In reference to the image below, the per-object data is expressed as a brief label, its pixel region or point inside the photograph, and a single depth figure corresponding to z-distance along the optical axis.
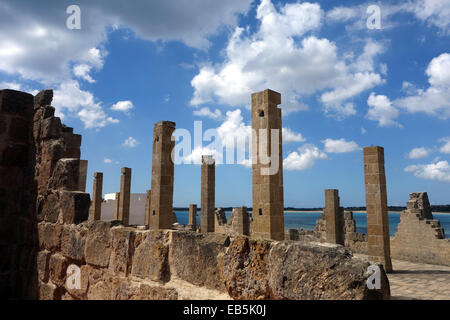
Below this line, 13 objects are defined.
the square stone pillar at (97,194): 18.09
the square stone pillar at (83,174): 12.58
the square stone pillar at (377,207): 9.51
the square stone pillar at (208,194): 14.24
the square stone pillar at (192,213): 22.64
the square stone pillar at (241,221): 18.20
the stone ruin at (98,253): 1.78
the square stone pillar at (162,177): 10.39
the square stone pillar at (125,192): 17.95
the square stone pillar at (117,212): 19.50
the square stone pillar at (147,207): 21.45
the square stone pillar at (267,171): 7.61
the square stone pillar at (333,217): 13.05
